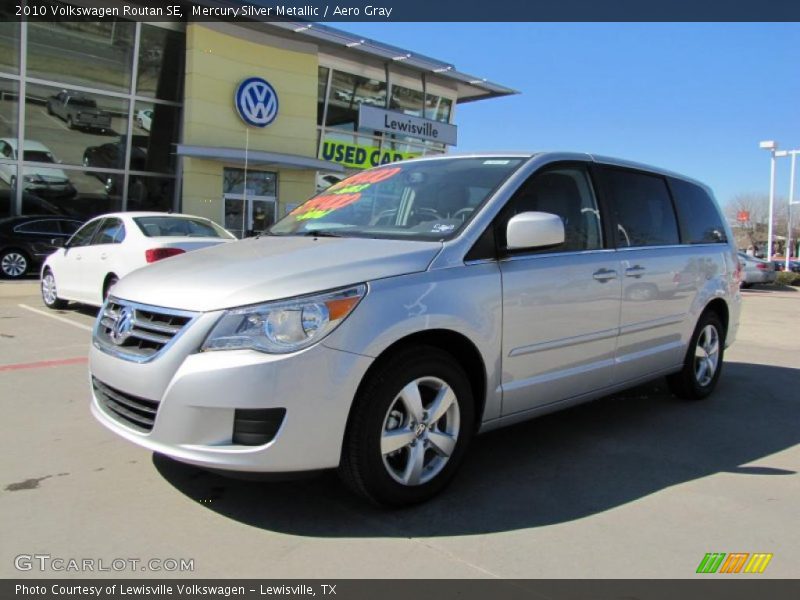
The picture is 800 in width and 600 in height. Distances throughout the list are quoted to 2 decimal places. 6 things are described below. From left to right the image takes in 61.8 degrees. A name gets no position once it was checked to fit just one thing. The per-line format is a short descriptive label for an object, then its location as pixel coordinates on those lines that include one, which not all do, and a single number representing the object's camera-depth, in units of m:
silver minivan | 2.82
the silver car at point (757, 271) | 21.92
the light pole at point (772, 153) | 27.30
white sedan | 8.08
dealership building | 18.11
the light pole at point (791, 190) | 28.36
